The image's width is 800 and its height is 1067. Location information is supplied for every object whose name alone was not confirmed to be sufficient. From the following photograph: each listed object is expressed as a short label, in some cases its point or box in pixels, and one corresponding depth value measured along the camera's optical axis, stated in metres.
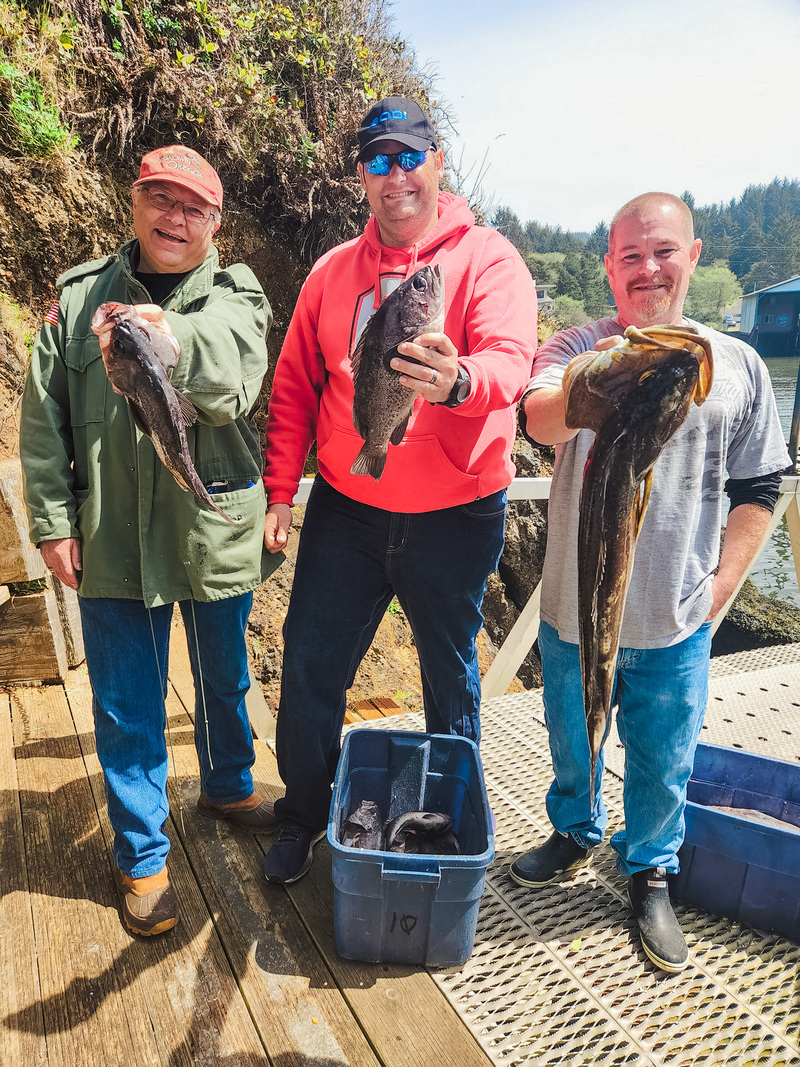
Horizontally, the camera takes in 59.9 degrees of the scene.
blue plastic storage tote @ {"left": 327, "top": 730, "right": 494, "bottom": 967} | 2.03
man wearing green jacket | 2.12
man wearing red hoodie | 2.01
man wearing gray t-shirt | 1.81
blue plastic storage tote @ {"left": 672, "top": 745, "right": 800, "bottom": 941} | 2.24
